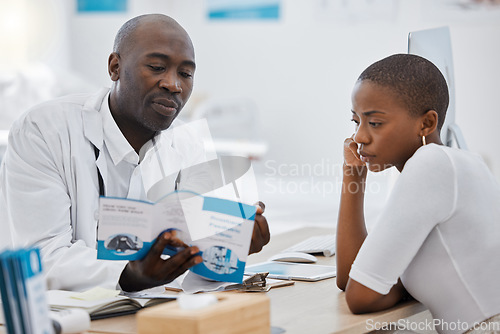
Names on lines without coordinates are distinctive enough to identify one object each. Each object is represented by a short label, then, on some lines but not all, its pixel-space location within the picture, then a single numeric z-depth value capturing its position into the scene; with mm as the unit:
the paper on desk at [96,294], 2154
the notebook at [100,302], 2100
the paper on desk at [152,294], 2191
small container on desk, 1898
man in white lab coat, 2272
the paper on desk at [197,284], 2270
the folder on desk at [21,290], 1775
